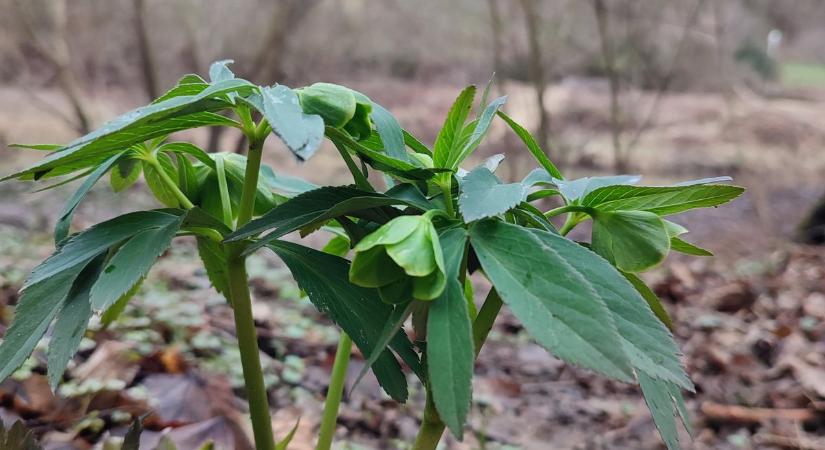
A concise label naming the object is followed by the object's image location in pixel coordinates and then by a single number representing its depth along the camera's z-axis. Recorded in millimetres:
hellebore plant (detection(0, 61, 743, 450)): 361
